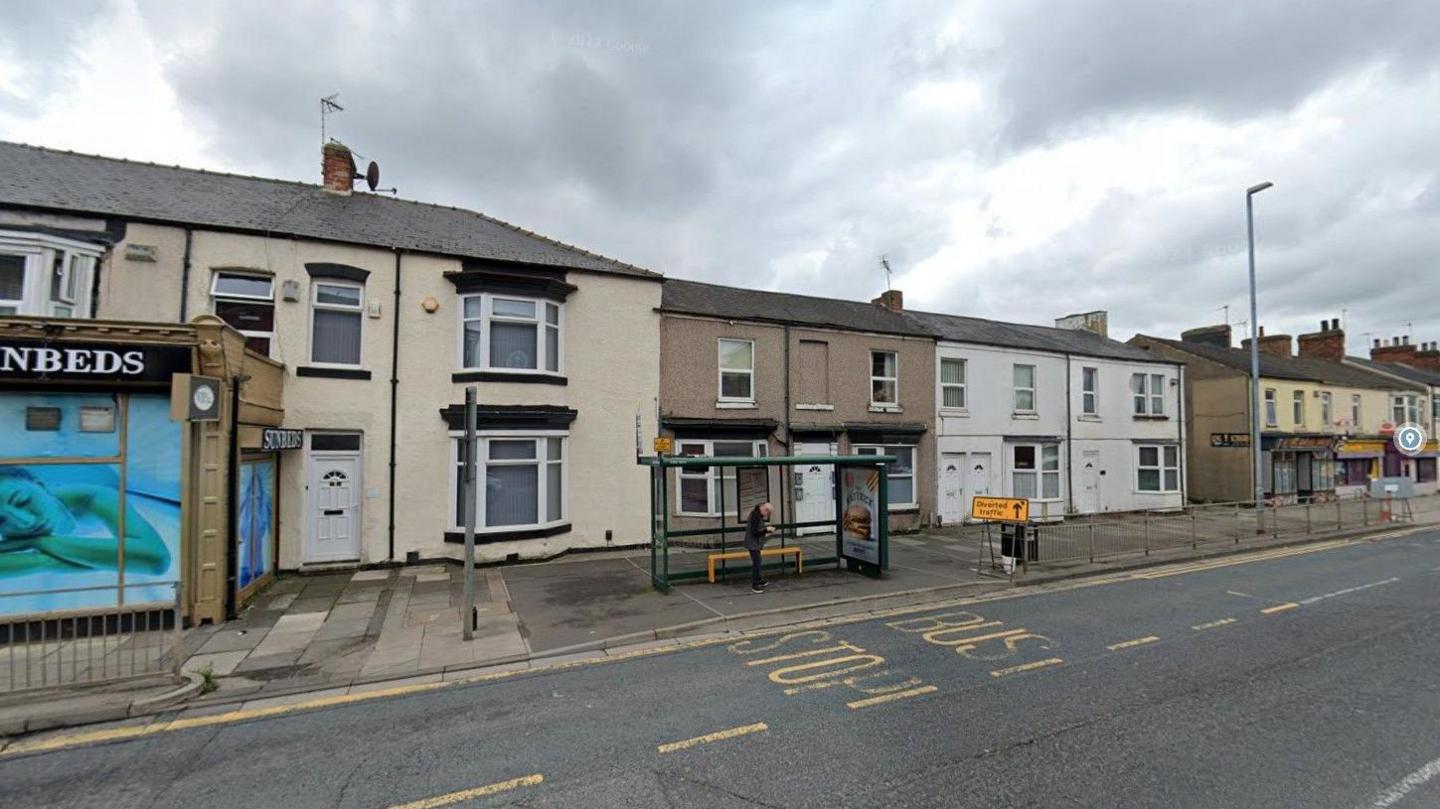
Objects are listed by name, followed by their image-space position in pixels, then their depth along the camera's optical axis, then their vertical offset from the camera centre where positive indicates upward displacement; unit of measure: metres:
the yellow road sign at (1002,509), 11.67 -1.51
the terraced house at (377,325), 10.95 +2.25
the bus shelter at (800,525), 10.77 -1.83
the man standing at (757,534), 10.20 -1.72
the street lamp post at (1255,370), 17.09 +1.98
